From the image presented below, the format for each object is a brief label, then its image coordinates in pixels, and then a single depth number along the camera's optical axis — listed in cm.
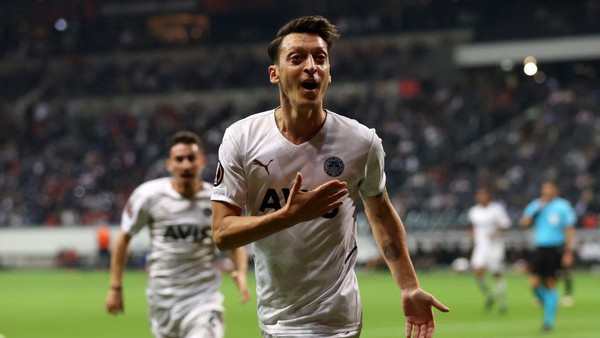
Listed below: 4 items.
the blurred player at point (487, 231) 2291
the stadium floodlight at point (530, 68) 4884
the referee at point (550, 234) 1850
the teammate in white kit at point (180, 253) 959
